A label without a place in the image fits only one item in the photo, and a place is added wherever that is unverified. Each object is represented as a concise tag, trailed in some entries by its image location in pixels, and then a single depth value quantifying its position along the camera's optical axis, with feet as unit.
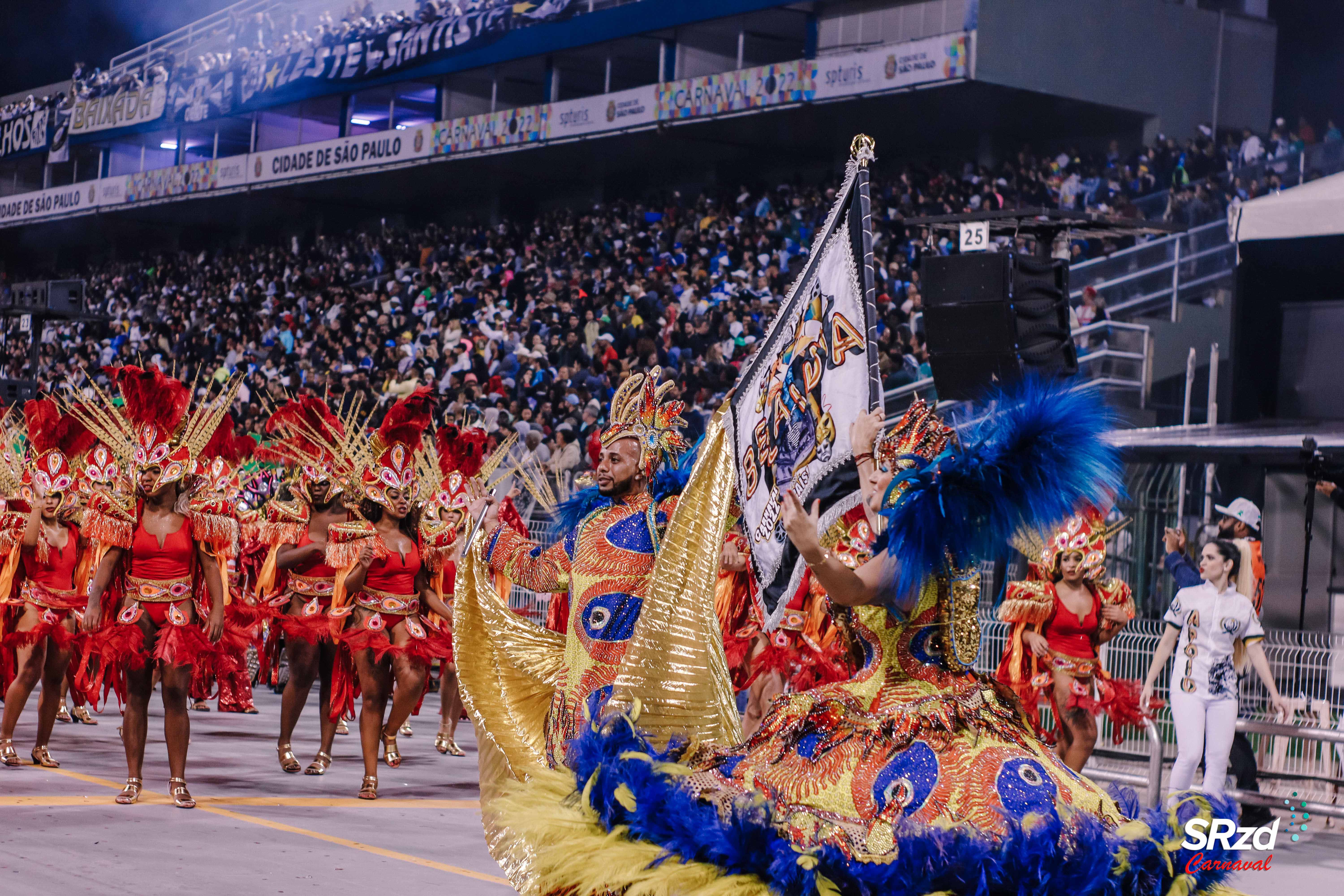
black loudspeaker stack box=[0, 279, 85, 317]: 61.46
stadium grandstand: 41.78
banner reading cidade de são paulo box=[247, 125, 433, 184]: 89.20
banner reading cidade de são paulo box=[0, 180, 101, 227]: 112.37
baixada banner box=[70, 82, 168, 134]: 108.47
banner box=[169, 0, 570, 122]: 89.40
